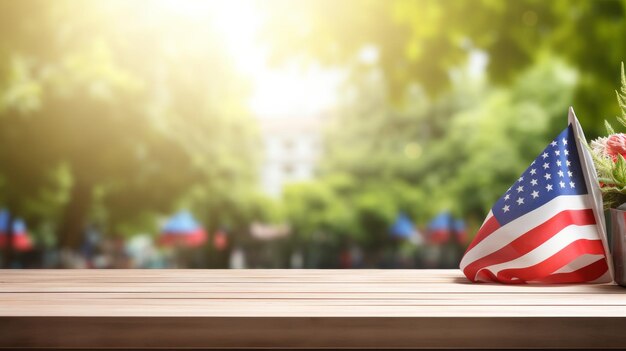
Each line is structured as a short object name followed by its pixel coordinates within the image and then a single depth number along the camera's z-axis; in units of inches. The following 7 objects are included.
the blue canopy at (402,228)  1386.6
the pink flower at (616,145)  103.2
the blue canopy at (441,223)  1273.4
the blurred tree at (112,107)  569.3
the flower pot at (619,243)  99.6
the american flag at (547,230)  104.0
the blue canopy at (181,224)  1082.7
